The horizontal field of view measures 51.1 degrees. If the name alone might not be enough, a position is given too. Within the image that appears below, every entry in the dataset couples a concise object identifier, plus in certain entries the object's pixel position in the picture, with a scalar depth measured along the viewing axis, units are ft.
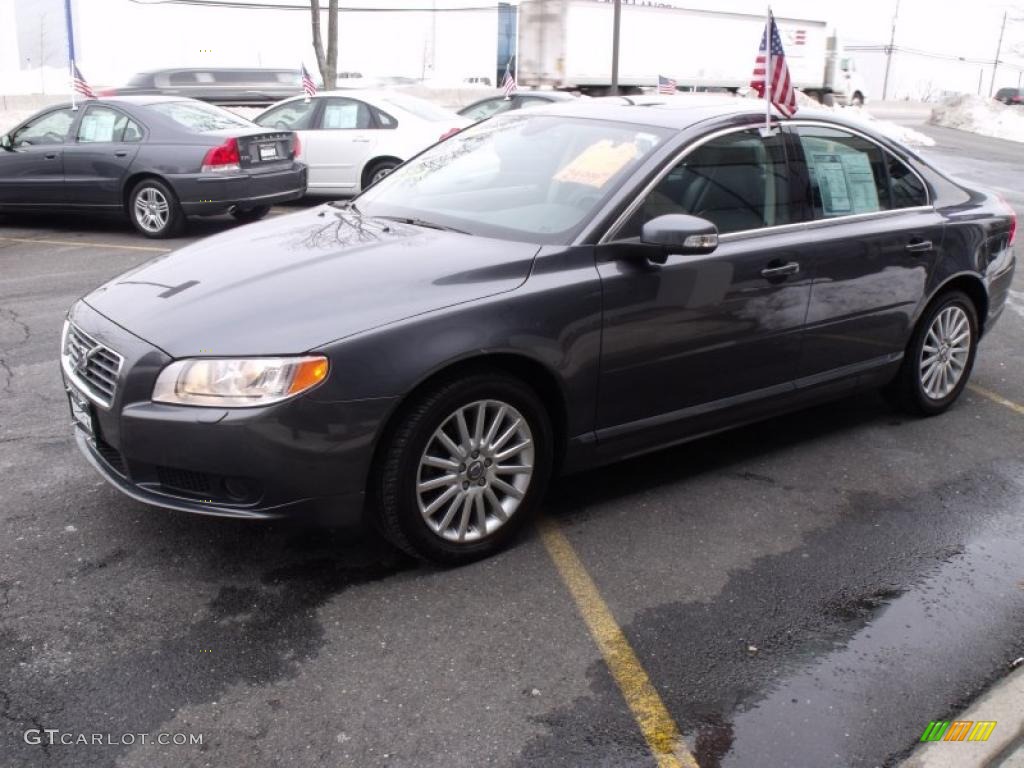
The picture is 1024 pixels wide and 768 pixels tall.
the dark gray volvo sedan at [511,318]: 11.38
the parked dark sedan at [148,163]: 35.24
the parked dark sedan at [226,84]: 102.40
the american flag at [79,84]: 49.26
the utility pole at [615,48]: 84.02
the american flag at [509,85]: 66.48
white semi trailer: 98.58
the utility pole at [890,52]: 232.94
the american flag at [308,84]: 59.82
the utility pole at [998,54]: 258.78
